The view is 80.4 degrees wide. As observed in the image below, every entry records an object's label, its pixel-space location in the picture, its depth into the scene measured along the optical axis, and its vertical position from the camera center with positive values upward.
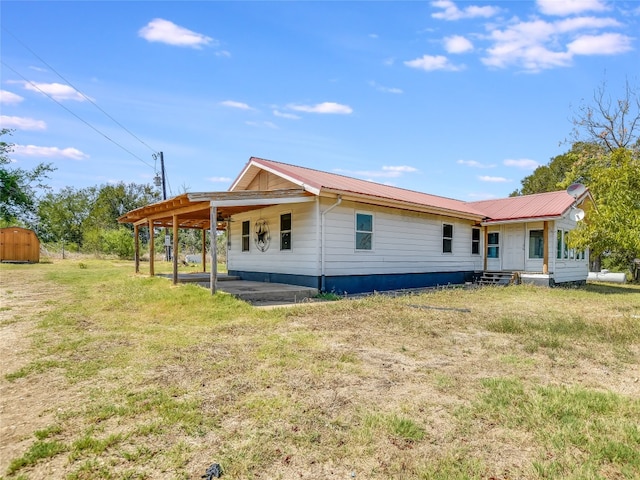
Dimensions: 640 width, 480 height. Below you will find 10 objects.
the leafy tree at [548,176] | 31.64 +6.26
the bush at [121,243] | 28.97 +0.12
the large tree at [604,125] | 22.83 +7.81
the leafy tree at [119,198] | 45.90 +5.95
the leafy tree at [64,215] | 38.72 +3.17
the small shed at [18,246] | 23.72 -0.13
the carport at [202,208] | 9.23 +1.11
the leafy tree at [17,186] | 30.38 +4.88
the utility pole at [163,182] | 25.54 +4.31
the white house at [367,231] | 10.72 +0.54
